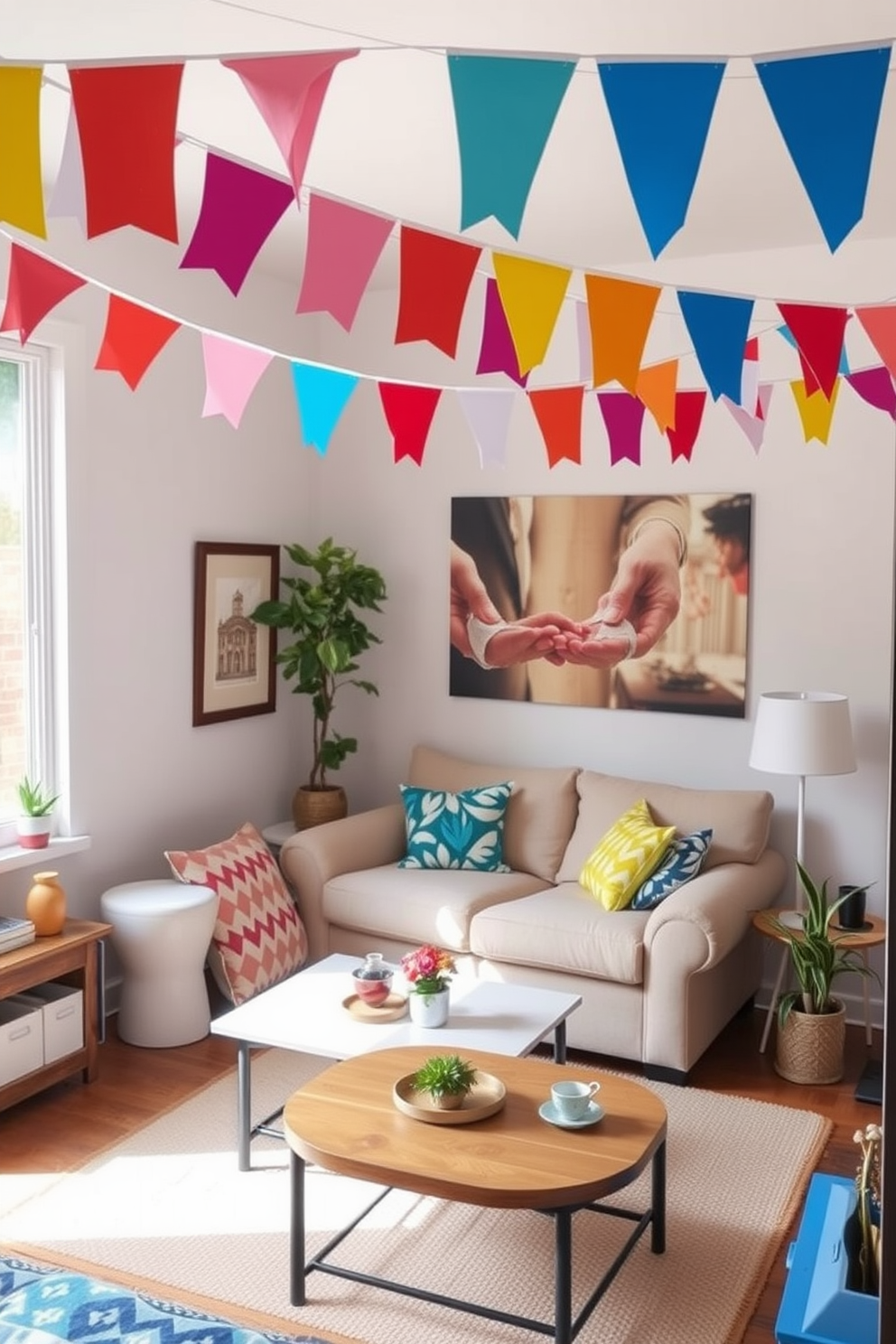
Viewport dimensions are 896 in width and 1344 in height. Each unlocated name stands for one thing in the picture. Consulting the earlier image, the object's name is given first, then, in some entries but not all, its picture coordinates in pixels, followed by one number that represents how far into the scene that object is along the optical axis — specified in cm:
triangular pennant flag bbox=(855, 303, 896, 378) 277
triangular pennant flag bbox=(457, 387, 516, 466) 361
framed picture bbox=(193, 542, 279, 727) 473
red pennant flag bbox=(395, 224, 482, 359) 245
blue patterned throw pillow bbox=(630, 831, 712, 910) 413
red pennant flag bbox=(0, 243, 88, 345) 248
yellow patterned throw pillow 414
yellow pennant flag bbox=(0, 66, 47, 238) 172
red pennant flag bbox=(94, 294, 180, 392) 271
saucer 271
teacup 274
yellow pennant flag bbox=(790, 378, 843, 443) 359
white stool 399
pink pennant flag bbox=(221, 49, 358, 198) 174
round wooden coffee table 246
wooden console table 355
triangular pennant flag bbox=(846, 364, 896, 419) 337
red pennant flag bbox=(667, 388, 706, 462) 366
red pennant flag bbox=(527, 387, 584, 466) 341
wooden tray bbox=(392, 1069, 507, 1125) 272
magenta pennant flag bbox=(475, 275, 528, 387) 302
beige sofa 388
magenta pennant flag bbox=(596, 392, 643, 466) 384
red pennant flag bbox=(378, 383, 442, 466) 329
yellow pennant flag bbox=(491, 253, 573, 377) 249
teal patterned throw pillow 466
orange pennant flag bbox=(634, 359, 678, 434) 334
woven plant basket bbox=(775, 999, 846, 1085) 394
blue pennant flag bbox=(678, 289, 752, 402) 271
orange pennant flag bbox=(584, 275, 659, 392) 259
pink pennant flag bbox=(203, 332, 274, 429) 298
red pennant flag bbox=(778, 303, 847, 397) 278
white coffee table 321
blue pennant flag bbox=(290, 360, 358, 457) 318
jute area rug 272
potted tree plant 488
